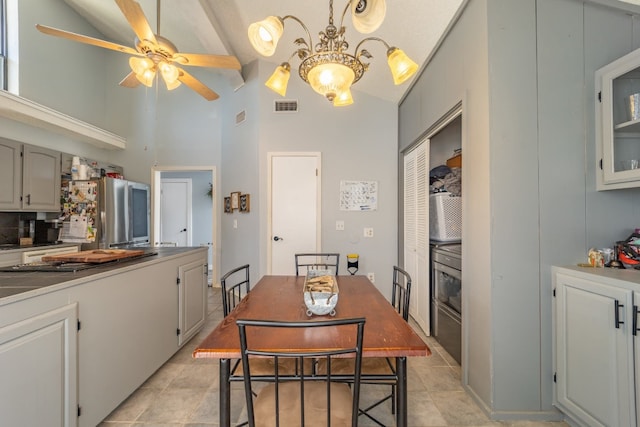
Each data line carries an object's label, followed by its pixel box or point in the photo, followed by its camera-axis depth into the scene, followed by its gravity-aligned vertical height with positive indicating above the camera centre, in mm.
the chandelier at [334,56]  1214 +808
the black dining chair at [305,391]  899 -733
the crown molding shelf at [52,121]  2987 +1187
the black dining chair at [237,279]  4074 -917
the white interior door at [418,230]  2789 -143
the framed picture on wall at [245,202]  4009 +221
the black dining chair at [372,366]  1370 -747
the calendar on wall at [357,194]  3842 +315
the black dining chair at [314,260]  3812 -587
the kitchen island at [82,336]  1122 -613
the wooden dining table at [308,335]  1019 -477
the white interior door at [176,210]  6297 +173
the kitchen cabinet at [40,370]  1088 -645
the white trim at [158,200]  4582 +301
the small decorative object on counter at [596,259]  1590 -241
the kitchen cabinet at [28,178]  3023 +471
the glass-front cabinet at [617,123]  1507 +519
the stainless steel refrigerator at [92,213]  3648 +65
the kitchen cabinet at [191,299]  2404 -750
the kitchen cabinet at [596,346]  1270 -645
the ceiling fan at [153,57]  1932 +1278
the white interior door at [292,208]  3826 +128
